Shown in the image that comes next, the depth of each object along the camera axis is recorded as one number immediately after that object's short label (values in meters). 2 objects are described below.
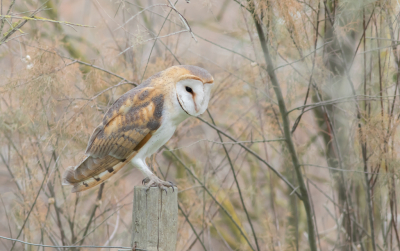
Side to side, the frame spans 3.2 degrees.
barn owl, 12.60
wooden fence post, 12.60
